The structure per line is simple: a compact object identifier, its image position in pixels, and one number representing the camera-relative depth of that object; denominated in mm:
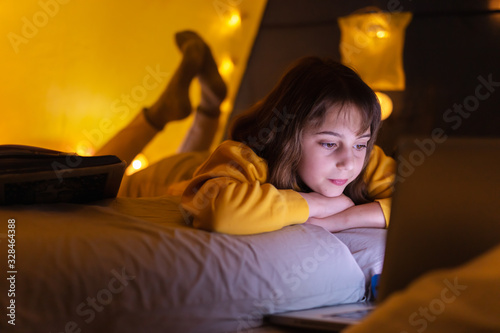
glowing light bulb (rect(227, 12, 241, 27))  2645
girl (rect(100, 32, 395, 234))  933
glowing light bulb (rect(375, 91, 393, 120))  1987
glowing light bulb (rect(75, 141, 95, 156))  2275
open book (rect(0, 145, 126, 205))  951
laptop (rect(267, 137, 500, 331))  483
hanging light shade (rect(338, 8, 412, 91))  1991
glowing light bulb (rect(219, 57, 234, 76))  2660
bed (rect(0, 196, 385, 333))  703
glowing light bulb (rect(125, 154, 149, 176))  2295
